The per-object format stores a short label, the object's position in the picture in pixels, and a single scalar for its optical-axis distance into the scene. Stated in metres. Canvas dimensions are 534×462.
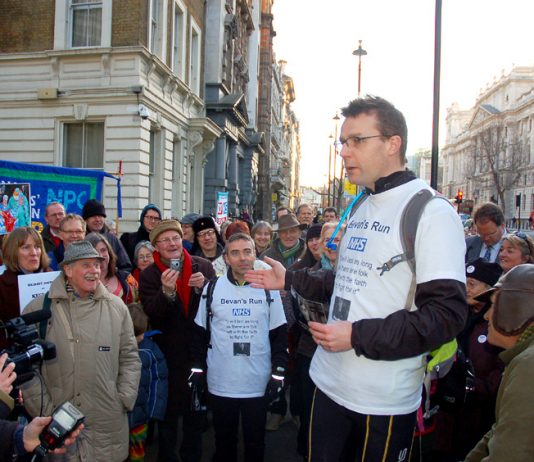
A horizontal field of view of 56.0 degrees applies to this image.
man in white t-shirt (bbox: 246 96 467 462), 2.02
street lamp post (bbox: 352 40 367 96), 21.67
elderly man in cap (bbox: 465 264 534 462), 1.64
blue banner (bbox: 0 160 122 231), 7.76
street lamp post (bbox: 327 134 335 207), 49.56
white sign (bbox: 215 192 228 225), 14.69
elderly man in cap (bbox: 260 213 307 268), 6.71
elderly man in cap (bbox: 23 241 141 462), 3.51
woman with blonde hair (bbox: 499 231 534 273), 5.31
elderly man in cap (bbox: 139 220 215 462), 4.44
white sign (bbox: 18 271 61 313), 4.20
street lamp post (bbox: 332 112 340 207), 36.12
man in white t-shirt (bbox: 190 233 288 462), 4.09
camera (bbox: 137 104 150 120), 14.92
